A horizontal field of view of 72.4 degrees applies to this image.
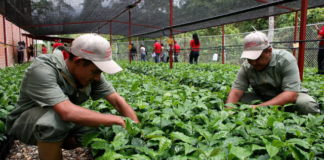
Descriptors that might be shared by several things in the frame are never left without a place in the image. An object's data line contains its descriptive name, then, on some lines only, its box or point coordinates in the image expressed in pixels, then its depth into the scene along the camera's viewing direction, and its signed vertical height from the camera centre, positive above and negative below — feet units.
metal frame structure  8.56 +1.34
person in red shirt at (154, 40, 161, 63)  45.30 +2.44
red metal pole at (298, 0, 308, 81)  8.63 +1.21
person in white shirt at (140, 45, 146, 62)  54.39 +1.69
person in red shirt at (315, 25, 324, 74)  18.98 +0.57
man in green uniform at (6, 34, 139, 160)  5.15 -0.91
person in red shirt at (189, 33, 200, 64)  30.52 +2.03
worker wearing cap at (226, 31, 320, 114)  7.38 -0.64
